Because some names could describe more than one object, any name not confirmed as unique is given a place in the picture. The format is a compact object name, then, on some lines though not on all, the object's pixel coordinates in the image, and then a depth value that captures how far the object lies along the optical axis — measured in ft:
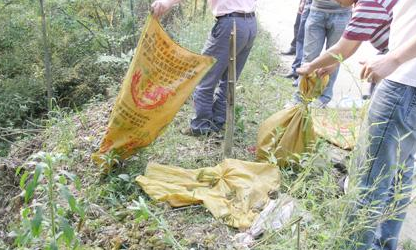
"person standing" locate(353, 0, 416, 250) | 5.76
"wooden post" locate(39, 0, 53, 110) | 14.39
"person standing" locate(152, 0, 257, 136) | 10.19
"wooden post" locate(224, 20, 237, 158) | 9.42
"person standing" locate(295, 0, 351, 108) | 13.47
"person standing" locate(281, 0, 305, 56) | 17.47
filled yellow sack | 9.18
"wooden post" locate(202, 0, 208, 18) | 20.72
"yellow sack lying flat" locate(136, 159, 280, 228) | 8.55
